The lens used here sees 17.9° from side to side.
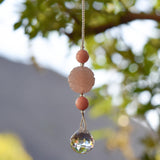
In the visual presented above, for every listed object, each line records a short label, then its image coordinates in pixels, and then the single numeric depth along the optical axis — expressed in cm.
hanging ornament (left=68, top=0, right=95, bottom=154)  50
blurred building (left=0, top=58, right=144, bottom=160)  208
